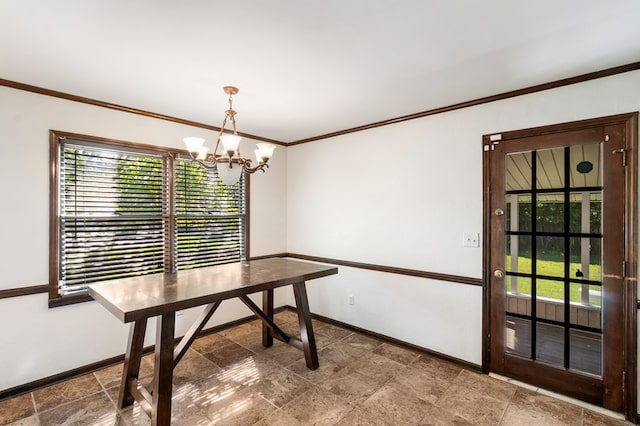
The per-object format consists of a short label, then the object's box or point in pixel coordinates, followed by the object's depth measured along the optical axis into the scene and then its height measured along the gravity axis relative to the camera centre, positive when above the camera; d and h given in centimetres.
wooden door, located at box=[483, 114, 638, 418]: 219 -37
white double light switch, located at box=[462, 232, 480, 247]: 280 -25
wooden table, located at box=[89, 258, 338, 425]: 194 -59
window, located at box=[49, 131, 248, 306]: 269 -1
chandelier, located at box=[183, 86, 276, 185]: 219 +42
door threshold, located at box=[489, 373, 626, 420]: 219 -144
